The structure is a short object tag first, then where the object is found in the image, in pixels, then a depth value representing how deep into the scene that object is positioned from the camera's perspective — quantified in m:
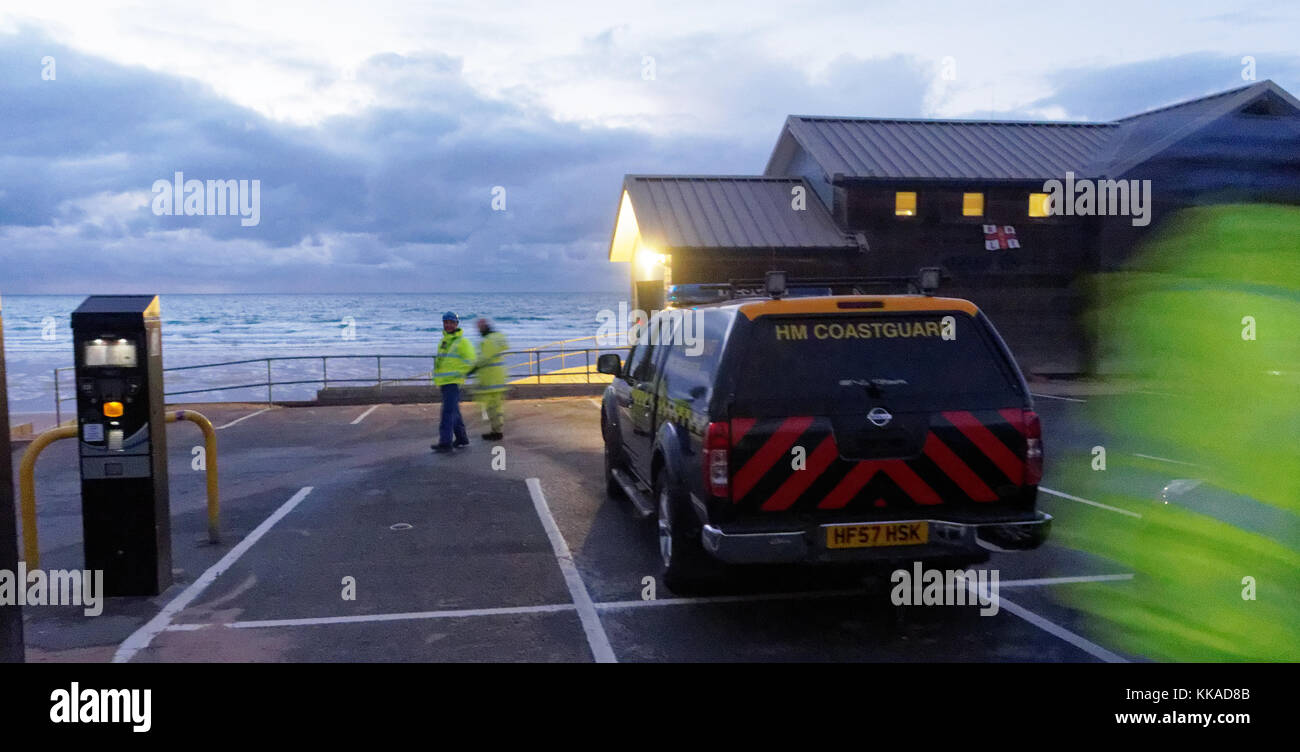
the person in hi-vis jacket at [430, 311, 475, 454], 12.17
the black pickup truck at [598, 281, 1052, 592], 4.86
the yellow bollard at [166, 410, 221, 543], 6.87
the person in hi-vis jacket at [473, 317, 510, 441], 12.73
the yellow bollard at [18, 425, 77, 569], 5.94
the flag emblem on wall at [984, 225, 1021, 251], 21.89
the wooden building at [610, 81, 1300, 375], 20.47
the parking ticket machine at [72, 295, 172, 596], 5.76
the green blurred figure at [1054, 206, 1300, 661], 1.67
